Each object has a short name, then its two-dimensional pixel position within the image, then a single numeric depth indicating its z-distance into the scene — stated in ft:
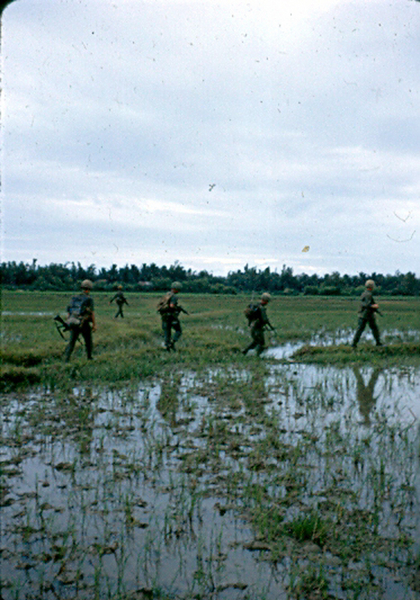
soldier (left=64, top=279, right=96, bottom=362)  34.83
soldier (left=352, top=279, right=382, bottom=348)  43.37
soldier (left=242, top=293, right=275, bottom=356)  39.83
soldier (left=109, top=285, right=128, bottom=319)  72.47
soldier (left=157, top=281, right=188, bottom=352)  41.75
